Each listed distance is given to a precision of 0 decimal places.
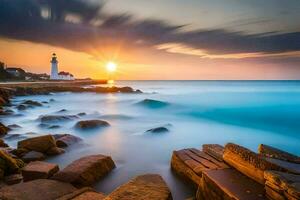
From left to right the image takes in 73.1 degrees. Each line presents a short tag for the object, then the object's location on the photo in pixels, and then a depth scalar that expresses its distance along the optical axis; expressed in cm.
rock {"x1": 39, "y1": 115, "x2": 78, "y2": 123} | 1016
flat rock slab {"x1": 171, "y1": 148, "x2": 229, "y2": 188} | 354
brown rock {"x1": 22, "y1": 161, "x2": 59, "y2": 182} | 365
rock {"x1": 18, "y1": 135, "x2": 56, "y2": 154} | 530
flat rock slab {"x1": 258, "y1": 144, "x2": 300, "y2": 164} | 272
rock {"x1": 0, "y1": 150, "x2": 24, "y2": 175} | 401
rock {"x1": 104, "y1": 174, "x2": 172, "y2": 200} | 254
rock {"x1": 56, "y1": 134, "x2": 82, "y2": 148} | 626
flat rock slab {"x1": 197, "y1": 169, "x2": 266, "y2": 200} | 221
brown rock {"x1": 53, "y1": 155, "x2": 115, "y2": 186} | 355
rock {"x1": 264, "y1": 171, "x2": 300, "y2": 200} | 188
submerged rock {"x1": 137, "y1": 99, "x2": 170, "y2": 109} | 1971
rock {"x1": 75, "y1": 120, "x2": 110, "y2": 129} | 890
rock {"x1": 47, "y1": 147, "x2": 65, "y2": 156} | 543
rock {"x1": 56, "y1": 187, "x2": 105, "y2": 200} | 292
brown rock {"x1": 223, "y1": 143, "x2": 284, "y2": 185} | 236
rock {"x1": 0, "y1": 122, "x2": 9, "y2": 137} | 746
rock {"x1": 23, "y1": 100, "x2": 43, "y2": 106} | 1740
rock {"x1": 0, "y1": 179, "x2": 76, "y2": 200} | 295
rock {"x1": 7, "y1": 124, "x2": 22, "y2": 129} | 859
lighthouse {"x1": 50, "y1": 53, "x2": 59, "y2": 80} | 5754
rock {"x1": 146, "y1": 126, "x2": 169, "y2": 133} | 867
